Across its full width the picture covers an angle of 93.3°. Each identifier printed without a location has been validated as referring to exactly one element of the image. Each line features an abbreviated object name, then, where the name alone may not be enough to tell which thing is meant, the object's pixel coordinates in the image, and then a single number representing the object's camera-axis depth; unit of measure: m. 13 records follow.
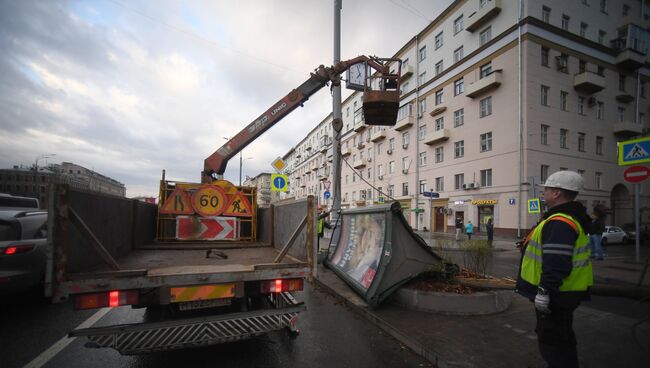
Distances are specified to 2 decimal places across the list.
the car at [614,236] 20.28
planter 4.70
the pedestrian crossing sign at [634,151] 7.24
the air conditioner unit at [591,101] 26.27
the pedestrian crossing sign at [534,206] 14.41
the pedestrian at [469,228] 19.56
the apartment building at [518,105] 23.28
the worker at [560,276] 2.52
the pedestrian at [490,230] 17.84
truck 2.58
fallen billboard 5.02
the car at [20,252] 4.34
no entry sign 7.87
